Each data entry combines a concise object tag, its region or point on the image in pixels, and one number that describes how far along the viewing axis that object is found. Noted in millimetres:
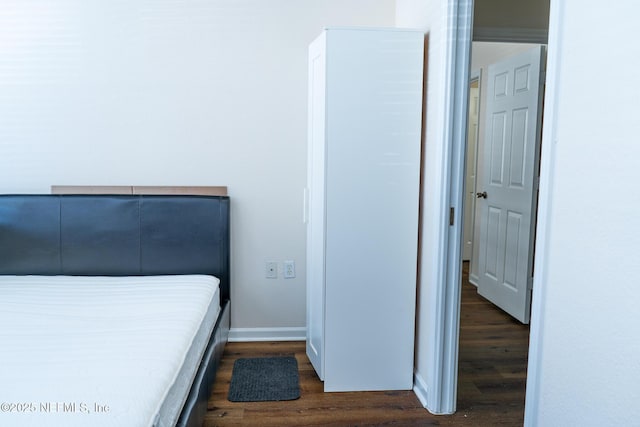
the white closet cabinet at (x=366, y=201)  2371
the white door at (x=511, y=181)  3412
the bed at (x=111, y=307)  1409
